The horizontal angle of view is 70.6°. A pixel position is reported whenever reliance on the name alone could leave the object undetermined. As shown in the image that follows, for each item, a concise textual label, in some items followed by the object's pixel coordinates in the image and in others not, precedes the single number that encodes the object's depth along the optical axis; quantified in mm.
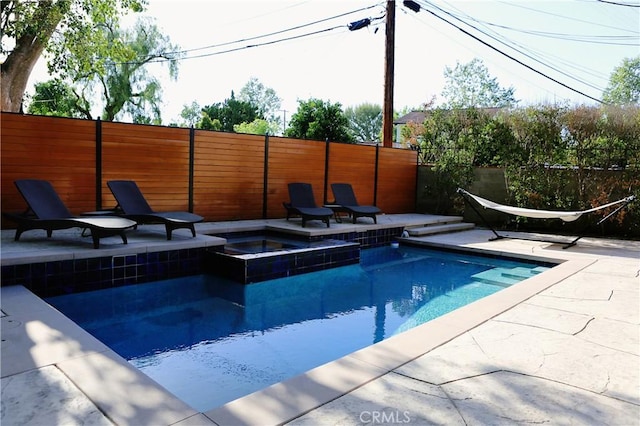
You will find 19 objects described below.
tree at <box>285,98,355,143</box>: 15820
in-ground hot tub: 5992
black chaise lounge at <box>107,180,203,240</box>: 6320
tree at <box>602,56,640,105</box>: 39469
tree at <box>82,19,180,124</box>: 25359
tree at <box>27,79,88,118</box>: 25734
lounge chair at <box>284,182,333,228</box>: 8477
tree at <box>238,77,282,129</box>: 55406
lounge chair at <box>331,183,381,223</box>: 9305
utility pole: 12047
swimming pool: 3406
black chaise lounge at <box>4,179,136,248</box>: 5344
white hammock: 8312
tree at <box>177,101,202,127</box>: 50688
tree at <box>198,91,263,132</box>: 43031
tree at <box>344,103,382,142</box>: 55188
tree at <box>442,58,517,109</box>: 36219
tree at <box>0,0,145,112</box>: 8648
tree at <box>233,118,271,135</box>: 37219
